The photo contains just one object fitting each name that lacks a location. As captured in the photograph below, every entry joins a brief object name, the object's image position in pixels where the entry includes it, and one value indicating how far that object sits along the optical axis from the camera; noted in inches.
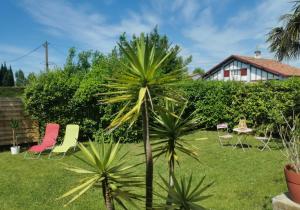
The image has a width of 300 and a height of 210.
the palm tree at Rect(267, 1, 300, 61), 304.2
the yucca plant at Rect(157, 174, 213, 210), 67.2
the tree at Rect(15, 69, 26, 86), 2206.6
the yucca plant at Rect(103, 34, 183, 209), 63.2
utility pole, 1026.4
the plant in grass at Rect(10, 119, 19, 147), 348.9
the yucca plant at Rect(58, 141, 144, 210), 63.9
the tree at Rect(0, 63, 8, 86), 1726.6
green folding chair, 309.1
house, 993.9
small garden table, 342.6
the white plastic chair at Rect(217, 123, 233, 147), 369.0
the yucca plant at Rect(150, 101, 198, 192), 78.7
